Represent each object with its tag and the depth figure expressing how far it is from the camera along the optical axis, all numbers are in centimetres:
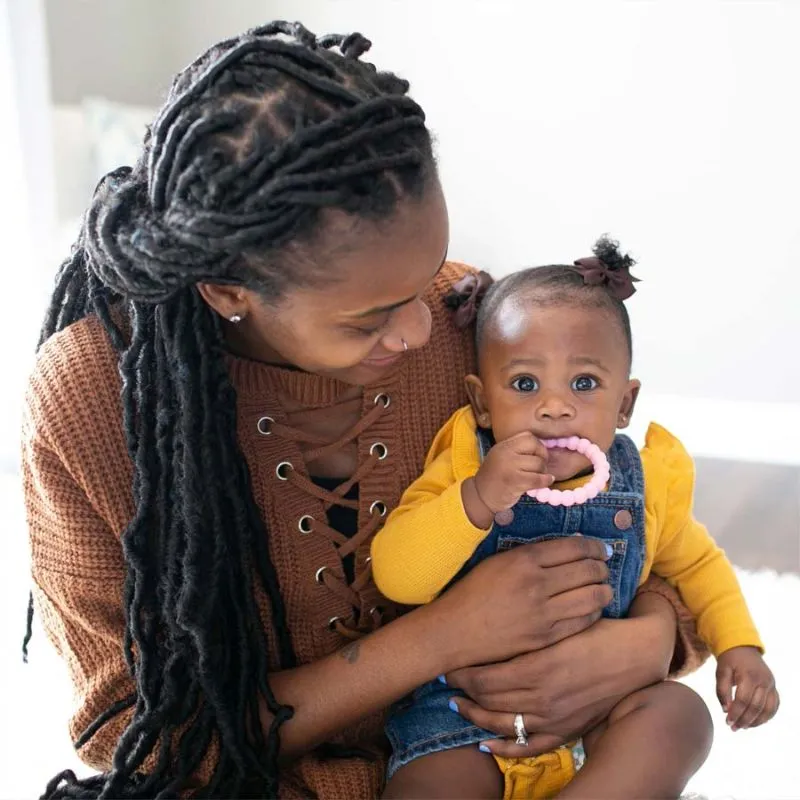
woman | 91
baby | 102
